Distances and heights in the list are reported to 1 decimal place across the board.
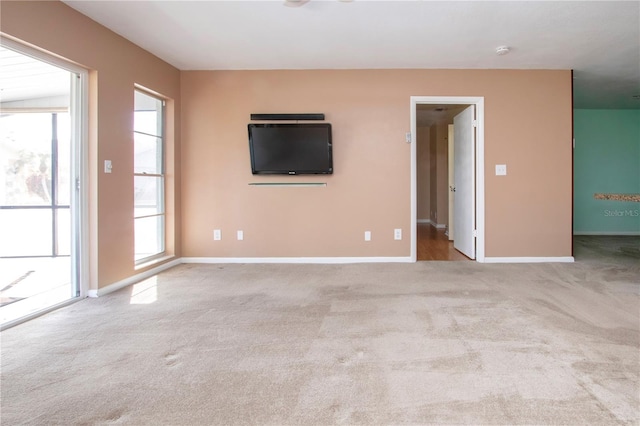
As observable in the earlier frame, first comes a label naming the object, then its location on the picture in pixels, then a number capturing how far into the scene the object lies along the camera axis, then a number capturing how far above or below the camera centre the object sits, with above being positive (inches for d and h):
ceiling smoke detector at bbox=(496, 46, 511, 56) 135.0 +62.5
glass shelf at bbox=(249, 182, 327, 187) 162.2 +10.3
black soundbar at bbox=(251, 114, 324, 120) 159.2 +41.9
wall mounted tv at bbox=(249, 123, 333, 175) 158.1 +26.8
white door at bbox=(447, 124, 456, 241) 211.3 +16.5
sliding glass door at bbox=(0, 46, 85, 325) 95.4 +6.6
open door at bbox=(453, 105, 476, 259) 166.6 +11.7
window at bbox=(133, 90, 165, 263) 140.2 +13.0
